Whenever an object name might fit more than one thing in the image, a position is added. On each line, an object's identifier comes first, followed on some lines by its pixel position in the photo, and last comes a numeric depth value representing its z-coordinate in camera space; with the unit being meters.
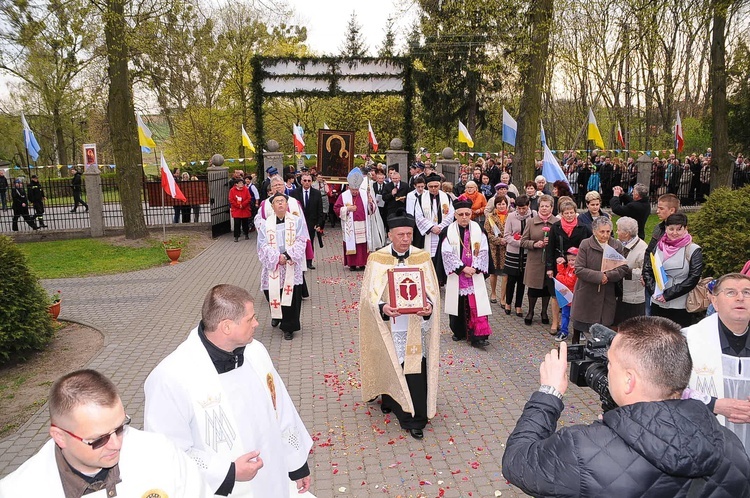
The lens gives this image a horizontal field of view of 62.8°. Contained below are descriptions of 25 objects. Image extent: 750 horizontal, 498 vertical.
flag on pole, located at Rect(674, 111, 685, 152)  19.69
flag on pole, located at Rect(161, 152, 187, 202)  15.27
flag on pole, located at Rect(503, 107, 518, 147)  16.19
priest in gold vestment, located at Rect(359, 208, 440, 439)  5.86
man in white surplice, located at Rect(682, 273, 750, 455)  3.87
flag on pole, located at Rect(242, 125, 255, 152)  20.77
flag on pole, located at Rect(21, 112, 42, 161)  21.11
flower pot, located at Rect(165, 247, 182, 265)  14.89
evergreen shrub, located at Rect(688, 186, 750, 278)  6.77
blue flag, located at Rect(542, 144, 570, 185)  10.91
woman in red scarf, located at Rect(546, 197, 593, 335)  8.27
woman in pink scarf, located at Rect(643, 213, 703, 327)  6.03
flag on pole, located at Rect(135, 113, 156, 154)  17.55
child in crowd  8.16
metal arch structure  19.62
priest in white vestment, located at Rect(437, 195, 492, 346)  8.22
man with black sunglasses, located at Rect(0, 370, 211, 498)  2.31
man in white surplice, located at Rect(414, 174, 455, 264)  11.30
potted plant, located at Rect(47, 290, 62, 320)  9.59
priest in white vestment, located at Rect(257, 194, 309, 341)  8.92
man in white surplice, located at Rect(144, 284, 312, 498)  3.14
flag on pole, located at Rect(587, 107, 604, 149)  16.36
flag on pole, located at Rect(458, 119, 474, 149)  20.70
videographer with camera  2.04
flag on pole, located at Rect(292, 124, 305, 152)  22.27
